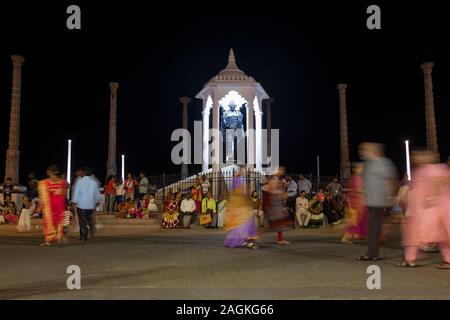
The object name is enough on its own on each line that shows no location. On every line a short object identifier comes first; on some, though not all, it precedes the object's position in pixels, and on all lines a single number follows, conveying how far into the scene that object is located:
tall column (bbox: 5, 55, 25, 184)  24.80
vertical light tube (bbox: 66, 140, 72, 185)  24.39
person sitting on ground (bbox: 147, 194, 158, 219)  19.89
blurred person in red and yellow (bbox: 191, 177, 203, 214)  19.04
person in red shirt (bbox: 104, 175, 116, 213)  20.69
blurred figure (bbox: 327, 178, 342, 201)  20.78
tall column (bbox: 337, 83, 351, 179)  29.95
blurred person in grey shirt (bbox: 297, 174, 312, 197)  21.77
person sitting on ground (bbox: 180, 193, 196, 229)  18.33
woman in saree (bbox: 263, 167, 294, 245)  11.36
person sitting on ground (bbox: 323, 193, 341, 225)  18.36
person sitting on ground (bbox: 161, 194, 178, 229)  18.09
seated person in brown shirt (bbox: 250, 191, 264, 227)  17.70
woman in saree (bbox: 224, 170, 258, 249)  10.88
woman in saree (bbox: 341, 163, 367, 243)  11.22
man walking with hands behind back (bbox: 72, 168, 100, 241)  12.39
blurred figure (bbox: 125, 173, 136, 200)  21.36
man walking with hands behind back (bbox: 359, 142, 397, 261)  8.42
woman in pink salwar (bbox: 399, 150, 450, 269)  7.80
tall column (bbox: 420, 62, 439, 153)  26.45
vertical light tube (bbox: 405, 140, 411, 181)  24.17
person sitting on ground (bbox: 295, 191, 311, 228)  18.03
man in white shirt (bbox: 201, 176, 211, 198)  21.44
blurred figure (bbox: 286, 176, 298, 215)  19.61
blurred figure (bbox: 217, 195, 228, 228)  18.53
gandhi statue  25.50
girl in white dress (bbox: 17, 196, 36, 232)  16.56
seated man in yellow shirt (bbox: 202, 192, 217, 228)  18.48
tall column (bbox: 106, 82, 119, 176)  28.62
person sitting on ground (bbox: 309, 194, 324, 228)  17.97
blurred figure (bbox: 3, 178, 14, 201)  20.52
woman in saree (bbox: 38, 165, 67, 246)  11.90
